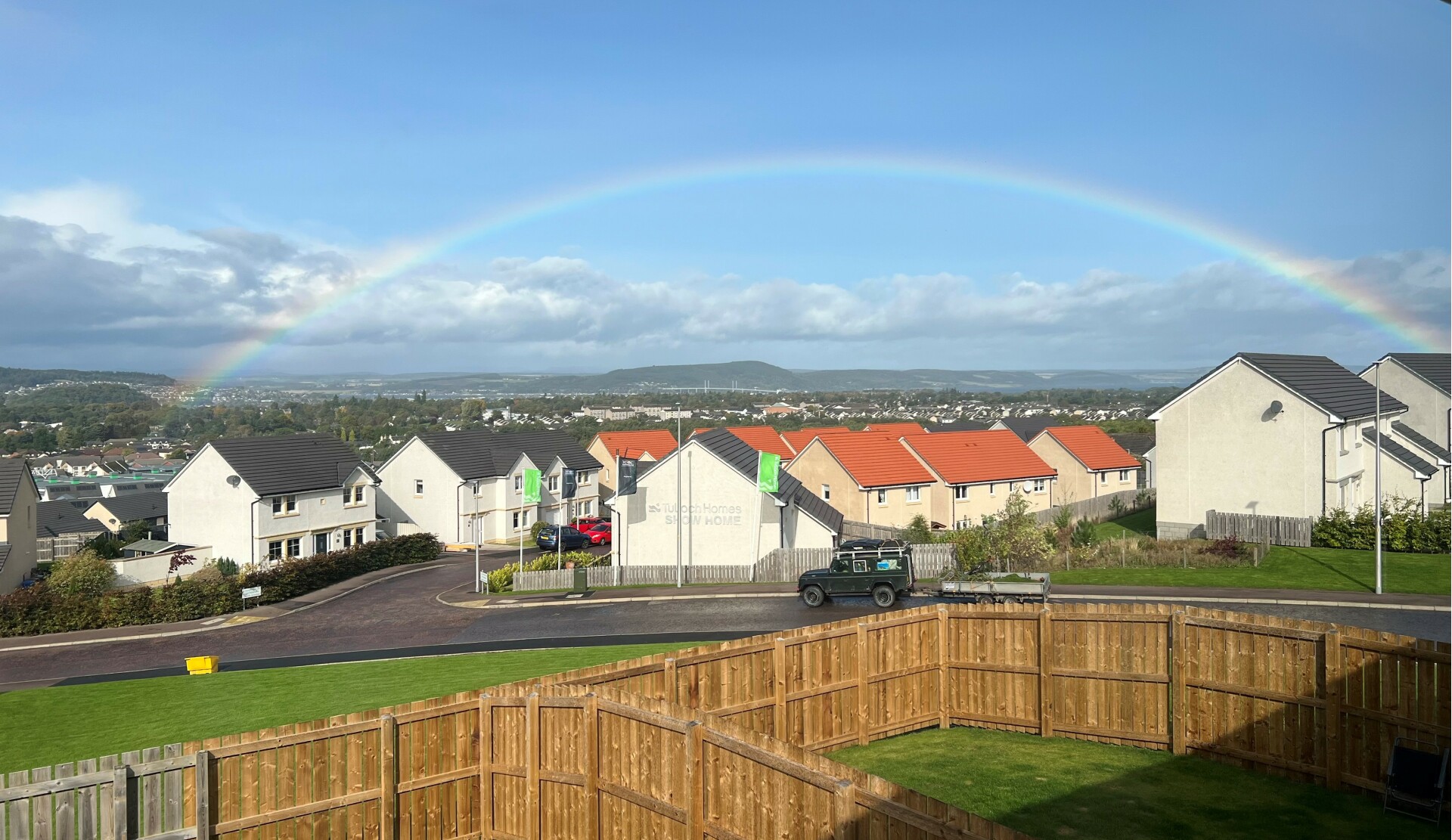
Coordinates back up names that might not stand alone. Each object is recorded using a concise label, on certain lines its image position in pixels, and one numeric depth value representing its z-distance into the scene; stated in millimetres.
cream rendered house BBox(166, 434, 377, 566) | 58781
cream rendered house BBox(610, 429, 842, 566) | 48188
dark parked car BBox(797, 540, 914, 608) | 35344
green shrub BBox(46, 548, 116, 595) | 46706
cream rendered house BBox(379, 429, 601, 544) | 71500
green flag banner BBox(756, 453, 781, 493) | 45531
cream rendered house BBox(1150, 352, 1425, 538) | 47625
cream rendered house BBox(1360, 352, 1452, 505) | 57312
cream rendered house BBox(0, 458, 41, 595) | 55219
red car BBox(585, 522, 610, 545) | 63500
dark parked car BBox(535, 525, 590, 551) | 62062
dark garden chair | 12445
